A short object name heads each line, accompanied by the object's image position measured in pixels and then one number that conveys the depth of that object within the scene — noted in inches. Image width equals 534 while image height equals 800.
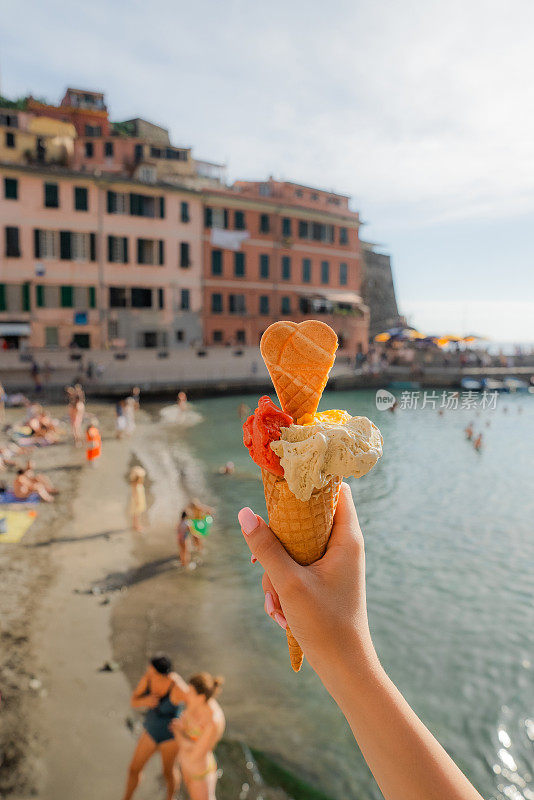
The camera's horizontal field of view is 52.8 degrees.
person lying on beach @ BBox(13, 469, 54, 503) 552.1
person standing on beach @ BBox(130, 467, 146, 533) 519.8
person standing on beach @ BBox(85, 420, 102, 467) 723.4
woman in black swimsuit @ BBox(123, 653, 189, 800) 236.4
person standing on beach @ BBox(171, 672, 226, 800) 233.9
